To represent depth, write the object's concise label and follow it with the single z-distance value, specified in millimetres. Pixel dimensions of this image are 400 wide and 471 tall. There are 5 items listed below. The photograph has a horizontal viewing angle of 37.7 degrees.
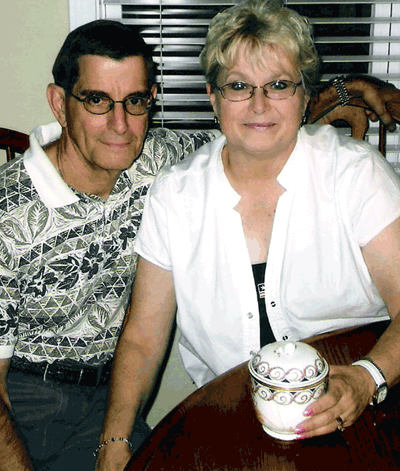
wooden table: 886
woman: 1363
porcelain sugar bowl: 886
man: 1430
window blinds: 2123
